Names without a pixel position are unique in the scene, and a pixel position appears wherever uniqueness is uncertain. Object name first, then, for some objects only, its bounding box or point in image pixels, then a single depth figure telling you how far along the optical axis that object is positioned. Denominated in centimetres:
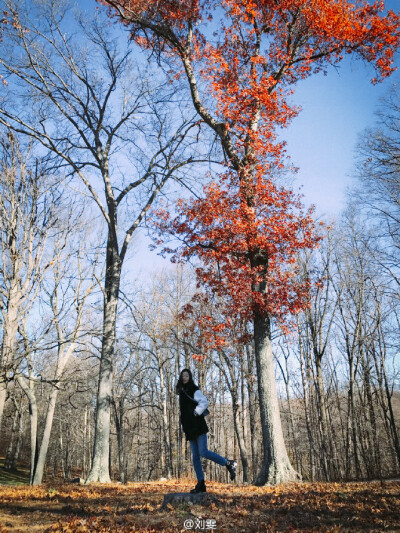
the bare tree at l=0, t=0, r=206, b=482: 1041
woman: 518
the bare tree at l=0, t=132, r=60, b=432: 594
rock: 484
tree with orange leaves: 913
